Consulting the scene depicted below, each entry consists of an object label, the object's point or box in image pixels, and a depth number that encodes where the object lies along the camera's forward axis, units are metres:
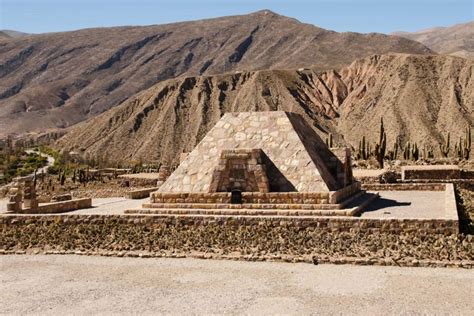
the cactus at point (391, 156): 45.39
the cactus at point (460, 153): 40.66
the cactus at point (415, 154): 41.52
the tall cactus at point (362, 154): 43.41
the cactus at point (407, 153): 42.56
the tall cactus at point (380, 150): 35.94
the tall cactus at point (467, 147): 39.17
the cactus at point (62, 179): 41.16
